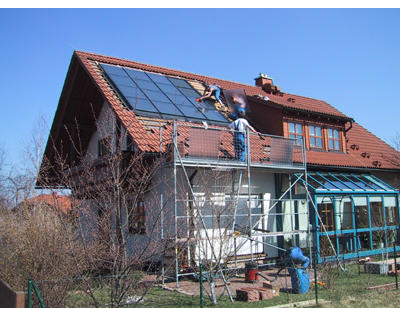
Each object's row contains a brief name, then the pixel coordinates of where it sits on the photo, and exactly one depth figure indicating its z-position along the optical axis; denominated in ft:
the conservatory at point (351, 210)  47.16
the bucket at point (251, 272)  36.70
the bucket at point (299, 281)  31.59
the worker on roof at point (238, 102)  55.68
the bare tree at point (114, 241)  24.34
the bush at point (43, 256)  24.07
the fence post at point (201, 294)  24.50
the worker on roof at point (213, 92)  56.29
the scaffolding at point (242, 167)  37.32
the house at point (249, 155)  39.65
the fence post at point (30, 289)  20.74
